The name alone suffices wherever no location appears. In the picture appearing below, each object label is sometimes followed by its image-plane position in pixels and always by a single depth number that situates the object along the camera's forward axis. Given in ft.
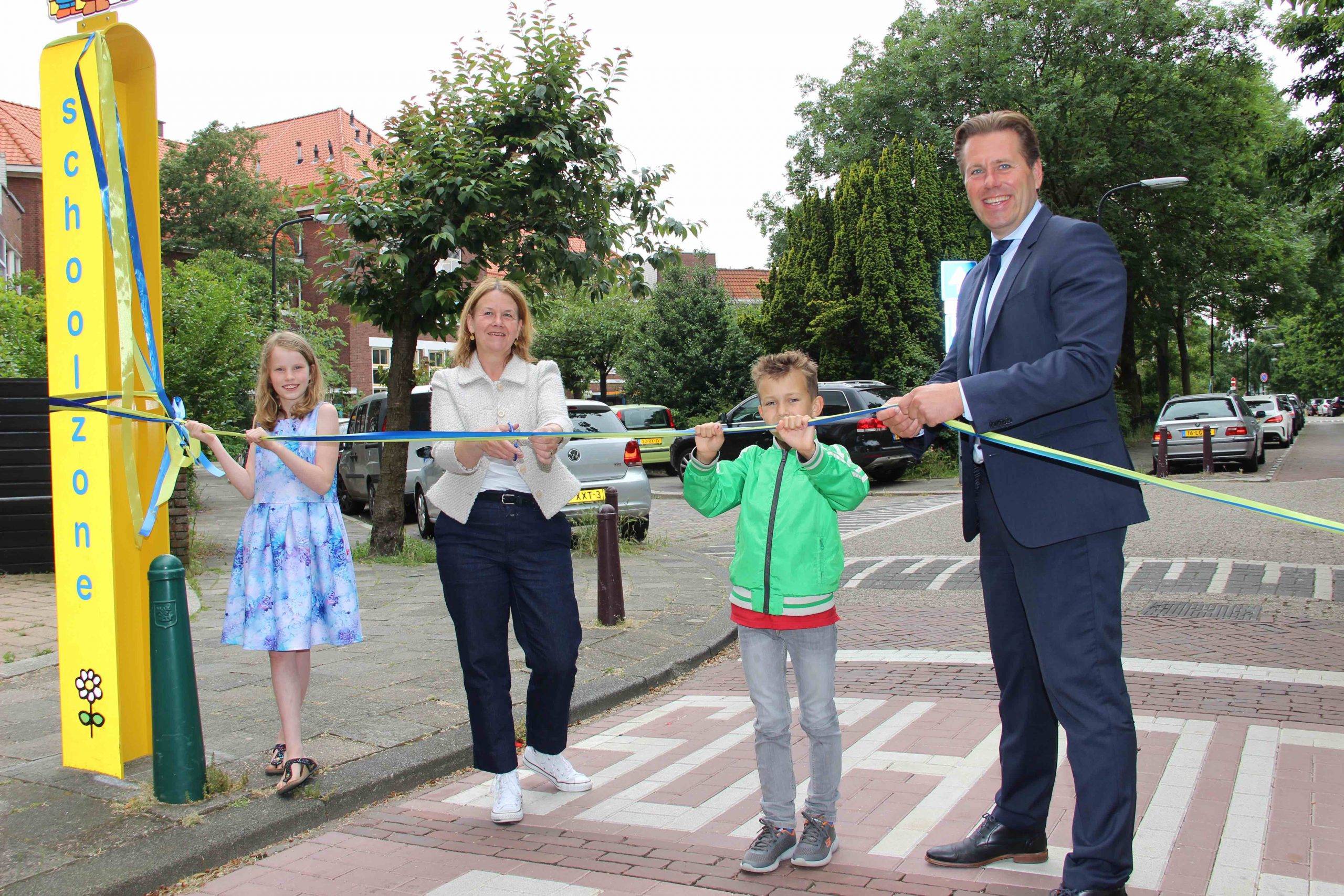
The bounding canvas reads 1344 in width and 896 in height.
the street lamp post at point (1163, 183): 61.67
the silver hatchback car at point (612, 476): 36.32
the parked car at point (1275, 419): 111.34
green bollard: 12.17
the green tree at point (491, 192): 30.66
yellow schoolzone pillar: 12.94
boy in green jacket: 10.61
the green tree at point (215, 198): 141.59
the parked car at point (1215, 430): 65.21
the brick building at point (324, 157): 160.97
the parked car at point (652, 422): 79.00
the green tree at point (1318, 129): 45.09
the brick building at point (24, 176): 94.27
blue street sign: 24.32
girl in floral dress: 12.96
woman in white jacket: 12.46
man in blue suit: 8.93
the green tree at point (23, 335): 33.55
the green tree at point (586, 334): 138.92
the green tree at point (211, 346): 35.32
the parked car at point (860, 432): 55.72
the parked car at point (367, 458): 42.39
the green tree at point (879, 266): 79.41
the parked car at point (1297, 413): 149.38
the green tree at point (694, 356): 98.78
